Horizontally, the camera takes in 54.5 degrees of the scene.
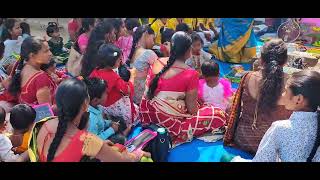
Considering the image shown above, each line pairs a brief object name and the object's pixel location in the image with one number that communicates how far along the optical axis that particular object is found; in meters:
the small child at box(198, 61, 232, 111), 2.87
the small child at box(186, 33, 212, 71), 3.47
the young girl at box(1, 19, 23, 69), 3.56
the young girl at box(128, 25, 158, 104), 3.10
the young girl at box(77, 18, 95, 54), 3.41
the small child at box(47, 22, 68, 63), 4.13
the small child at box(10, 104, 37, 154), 2.28
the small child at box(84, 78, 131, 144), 2.34
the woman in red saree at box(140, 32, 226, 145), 2.57
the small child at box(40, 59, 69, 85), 2.78
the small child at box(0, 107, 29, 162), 2.10
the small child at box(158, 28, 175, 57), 3.68
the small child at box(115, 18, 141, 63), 3.68
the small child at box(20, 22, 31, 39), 3.94
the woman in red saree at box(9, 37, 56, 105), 2.49
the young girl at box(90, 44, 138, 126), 2.62
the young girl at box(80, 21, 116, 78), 3.09
